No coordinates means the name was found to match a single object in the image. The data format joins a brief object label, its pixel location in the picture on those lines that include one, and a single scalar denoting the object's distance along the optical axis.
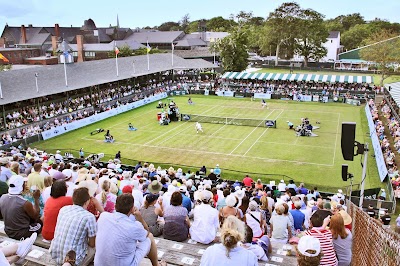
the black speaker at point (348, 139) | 12.09
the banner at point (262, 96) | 51.16
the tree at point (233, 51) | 66.56
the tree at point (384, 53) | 57.41
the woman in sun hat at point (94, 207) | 7.60
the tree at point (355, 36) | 104.32
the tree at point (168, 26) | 192.88
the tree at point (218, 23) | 148.12
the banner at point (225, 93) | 53.12
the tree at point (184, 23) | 187.98
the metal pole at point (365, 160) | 12.78
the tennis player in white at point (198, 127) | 33.49
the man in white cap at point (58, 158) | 23.19
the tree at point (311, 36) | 85.25
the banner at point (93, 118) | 33.44
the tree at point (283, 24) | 86.06
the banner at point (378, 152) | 22.55
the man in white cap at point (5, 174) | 12.02
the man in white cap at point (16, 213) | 7.39
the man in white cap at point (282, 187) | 18.28
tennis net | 36.47
